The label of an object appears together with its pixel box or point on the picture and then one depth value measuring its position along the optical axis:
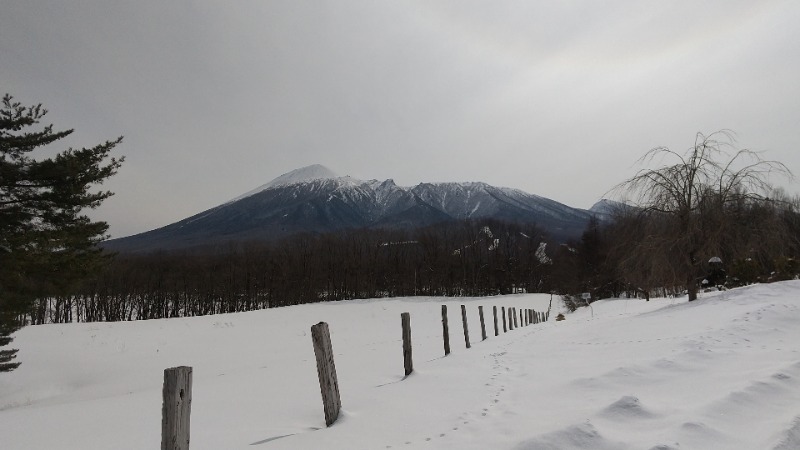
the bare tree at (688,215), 14.64
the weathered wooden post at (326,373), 4.98
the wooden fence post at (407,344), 7.77
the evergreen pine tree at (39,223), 11.37
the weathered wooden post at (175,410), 3.42
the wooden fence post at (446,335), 10.46
